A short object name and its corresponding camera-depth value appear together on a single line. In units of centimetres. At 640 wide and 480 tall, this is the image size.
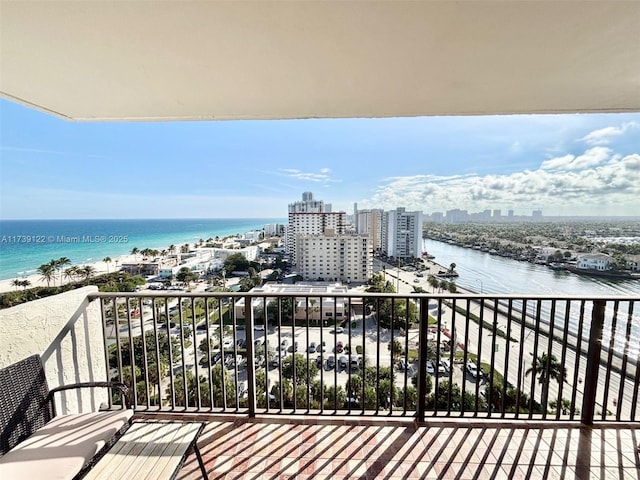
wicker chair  132
